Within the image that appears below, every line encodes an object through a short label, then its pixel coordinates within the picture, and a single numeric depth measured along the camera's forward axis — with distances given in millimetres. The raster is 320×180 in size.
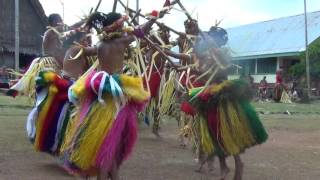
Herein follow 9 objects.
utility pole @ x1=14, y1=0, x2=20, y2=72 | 25244
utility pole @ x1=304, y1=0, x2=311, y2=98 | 26812
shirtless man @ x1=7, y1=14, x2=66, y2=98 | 6480
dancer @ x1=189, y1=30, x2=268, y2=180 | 5621
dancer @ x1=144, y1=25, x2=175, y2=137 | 7210
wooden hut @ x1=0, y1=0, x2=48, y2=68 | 30203
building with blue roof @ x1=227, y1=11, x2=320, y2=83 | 32969
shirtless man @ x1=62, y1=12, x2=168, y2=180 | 4676
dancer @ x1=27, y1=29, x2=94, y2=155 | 5848
